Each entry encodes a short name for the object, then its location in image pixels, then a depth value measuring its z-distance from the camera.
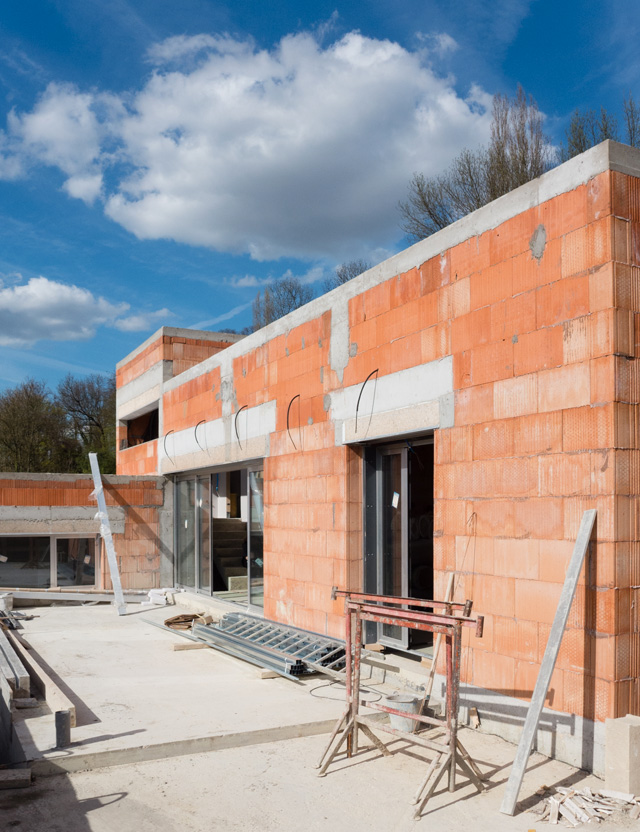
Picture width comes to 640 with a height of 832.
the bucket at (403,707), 6.50
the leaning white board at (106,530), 15.69
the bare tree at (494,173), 28.48
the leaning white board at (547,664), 5.24
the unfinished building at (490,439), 5.99
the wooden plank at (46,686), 7.16
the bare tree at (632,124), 24.75
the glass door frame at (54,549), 17.19
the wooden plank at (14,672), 7.85
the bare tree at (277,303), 45.88
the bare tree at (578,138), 26.30
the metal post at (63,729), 6.15
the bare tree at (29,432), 37.62
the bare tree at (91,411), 44.00
